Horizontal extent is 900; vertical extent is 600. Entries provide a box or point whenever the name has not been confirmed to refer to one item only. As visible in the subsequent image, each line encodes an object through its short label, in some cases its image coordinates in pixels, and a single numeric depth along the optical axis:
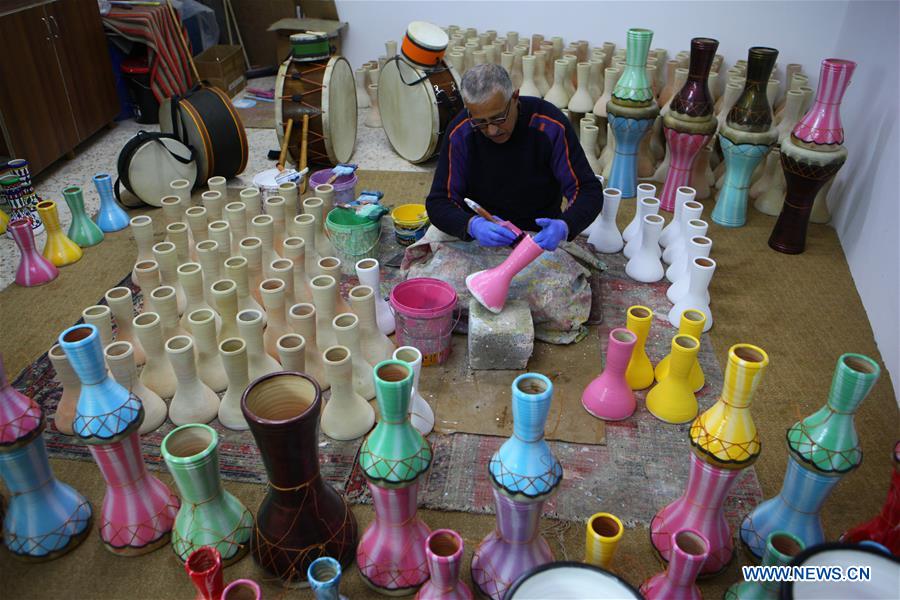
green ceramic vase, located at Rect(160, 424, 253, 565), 1.63
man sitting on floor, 2.61
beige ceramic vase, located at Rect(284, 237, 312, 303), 2.65
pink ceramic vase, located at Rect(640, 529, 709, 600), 1.46
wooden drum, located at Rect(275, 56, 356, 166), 4.12
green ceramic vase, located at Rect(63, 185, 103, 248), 3.36
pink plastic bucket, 2.44
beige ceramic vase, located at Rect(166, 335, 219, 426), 2.13
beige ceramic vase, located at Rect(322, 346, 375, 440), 2.05
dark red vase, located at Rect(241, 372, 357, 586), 1.53
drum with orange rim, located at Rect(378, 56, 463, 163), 4.12
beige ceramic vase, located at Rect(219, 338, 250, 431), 2.03
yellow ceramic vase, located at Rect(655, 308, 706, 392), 2.23
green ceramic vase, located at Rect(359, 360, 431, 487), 1.55
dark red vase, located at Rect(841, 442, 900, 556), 1.56
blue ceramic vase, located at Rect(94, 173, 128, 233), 3.53
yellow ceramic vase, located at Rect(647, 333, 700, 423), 2.24
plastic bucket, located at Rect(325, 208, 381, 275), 3.08
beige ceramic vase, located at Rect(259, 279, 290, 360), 2.34
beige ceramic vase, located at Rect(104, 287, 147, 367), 2.35
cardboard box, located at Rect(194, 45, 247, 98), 5.46
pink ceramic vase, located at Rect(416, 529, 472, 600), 1.50
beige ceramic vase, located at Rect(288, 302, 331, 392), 2.26
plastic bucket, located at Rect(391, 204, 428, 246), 3.27
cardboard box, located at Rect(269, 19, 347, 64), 5.59
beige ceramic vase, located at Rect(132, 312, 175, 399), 2.21
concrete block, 2.45
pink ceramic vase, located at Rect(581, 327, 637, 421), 2.22
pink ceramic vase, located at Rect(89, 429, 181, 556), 1.77
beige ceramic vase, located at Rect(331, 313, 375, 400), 2.13
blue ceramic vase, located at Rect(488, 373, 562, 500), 1.48
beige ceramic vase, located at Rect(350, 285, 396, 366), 2.28
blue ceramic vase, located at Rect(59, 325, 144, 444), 1.61
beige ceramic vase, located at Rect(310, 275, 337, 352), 2.31
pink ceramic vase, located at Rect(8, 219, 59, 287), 2.99
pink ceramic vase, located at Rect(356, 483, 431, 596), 1.69
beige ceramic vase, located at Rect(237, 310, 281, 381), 2.13
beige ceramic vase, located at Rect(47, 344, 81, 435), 2.08
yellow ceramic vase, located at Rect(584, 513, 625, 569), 1.50
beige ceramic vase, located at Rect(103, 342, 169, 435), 2.04
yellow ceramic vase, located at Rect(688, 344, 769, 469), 1.57
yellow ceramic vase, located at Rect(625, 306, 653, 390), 2.35
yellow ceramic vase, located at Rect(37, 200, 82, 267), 3.19
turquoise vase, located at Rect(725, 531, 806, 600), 1.50
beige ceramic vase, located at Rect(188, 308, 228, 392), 2.24
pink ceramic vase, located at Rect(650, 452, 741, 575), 1.65
